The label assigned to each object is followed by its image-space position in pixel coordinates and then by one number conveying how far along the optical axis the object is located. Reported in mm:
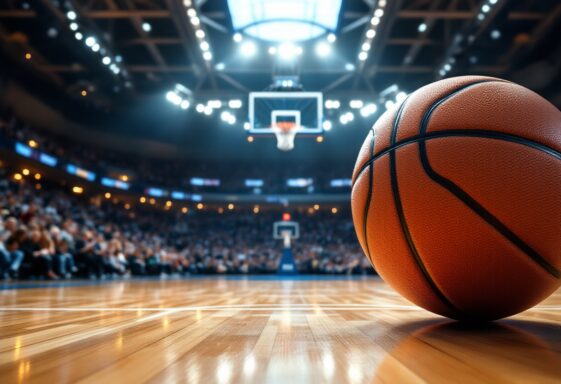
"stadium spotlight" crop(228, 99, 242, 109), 12242
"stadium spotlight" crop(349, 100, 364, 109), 12192
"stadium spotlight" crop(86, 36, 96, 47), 9052
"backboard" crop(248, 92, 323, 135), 9711
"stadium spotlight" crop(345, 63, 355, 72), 11247
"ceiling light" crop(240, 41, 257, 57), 9711
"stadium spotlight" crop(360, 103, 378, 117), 12164
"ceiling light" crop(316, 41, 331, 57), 9906
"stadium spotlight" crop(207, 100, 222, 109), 12355
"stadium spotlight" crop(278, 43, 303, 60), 9178
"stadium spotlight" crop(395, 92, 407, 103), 11688
